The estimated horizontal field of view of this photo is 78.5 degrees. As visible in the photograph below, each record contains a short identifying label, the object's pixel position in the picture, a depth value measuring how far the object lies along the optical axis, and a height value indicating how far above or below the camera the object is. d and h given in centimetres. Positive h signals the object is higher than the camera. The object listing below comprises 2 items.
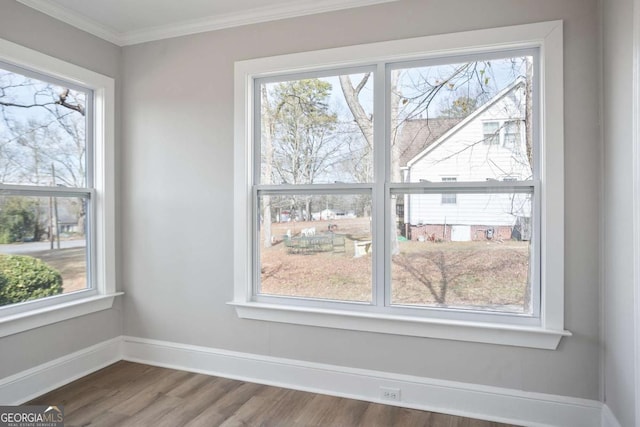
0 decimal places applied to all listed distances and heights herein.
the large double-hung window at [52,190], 257 +15
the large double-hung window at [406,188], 237 +14
